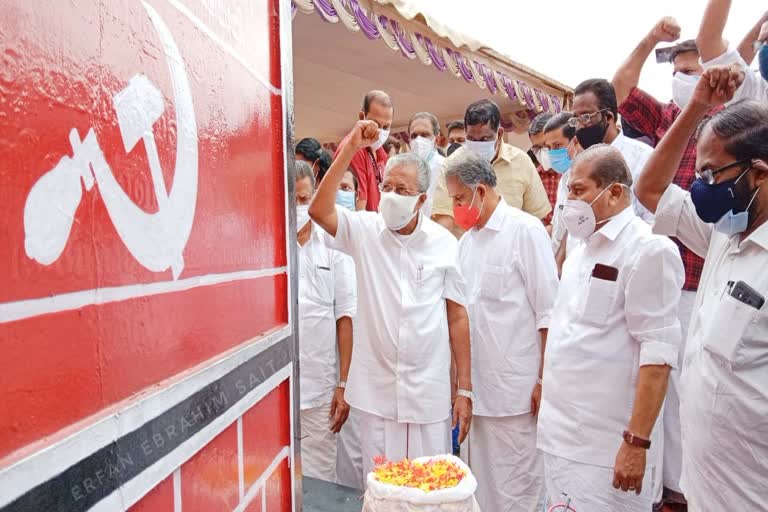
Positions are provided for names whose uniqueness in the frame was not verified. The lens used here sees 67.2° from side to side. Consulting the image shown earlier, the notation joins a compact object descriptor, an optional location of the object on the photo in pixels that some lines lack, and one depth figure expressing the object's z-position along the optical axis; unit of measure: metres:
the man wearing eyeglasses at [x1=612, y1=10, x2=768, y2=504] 2.25
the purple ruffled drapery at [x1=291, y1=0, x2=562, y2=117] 3.40
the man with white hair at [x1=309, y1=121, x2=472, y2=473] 2.52
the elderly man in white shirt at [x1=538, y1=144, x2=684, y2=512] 1.95
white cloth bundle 1.68
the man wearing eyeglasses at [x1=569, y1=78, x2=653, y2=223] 2.91
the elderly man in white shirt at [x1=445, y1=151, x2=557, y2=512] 2.68
